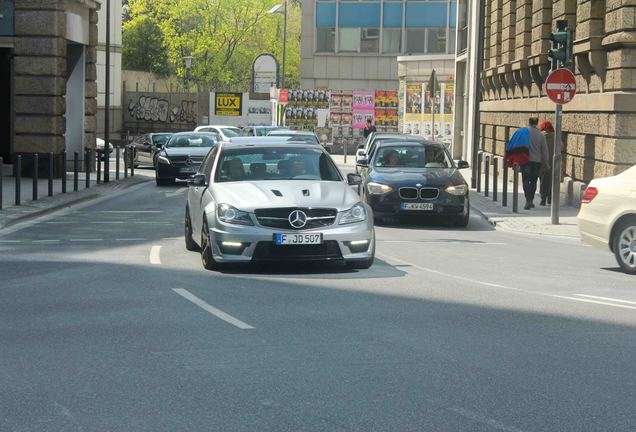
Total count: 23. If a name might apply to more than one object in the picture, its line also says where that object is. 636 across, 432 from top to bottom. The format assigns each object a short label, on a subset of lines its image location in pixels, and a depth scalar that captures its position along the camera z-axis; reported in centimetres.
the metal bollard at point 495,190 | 2706
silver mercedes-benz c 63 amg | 1295
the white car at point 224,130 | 4518
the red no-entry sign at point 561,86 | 2102
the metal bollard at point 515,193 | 2417
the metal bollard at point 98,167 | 3240
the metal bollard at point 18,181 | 2288
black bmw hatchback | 2086
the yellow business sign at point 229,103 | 6712
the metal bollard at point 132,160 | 3756
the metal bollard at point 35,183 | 2402
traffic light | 2081
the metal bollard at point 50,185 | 2603
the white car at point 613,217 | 1430
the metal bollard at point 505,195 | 2582
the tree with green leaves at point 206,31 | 9281
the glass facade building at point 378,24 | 7725
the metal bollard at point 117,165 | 3500
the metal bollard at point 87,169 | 3129
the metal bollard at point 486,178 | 2773
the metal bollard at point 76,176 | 2878
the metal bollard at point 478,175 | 3083
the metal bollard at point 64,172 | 2781
